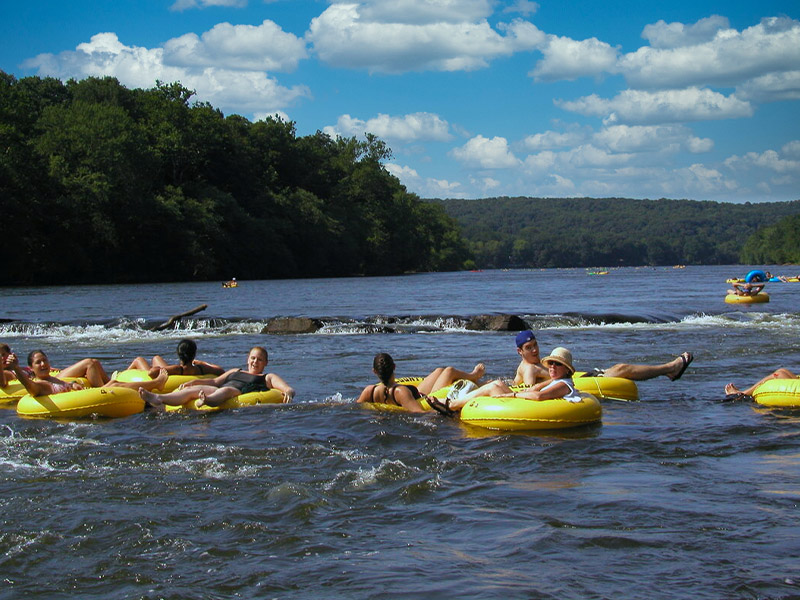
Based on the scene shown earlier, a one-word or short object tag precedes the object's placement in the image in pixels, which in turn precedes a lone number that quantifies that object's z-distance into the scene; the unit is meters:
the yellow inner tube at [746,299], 30.20
